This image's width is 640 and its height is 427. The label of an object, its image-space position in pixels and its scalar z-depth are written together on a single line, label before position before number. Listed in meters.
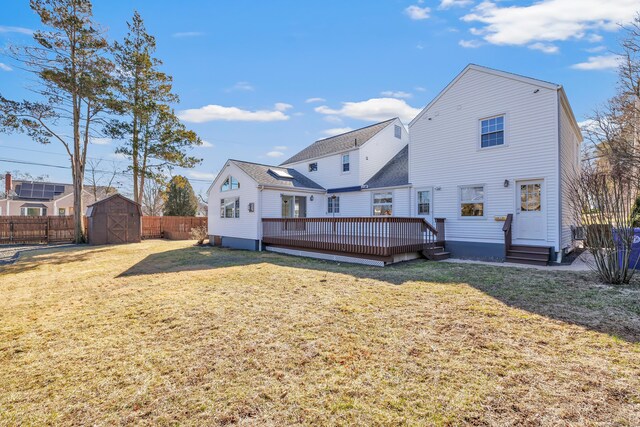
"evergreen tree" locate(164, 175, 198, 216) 24.91
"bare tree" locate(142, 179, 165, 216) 34.49
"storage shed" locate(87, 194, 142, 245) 17.88
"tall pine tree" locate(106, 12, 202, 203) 19.06
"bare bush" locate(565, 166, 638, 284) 6.42
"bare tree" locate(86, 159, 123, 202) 30.39
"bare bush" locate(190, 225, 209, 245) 19.70
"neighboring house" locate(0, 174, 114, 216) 32.56
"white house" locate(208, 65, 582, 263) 9.41
